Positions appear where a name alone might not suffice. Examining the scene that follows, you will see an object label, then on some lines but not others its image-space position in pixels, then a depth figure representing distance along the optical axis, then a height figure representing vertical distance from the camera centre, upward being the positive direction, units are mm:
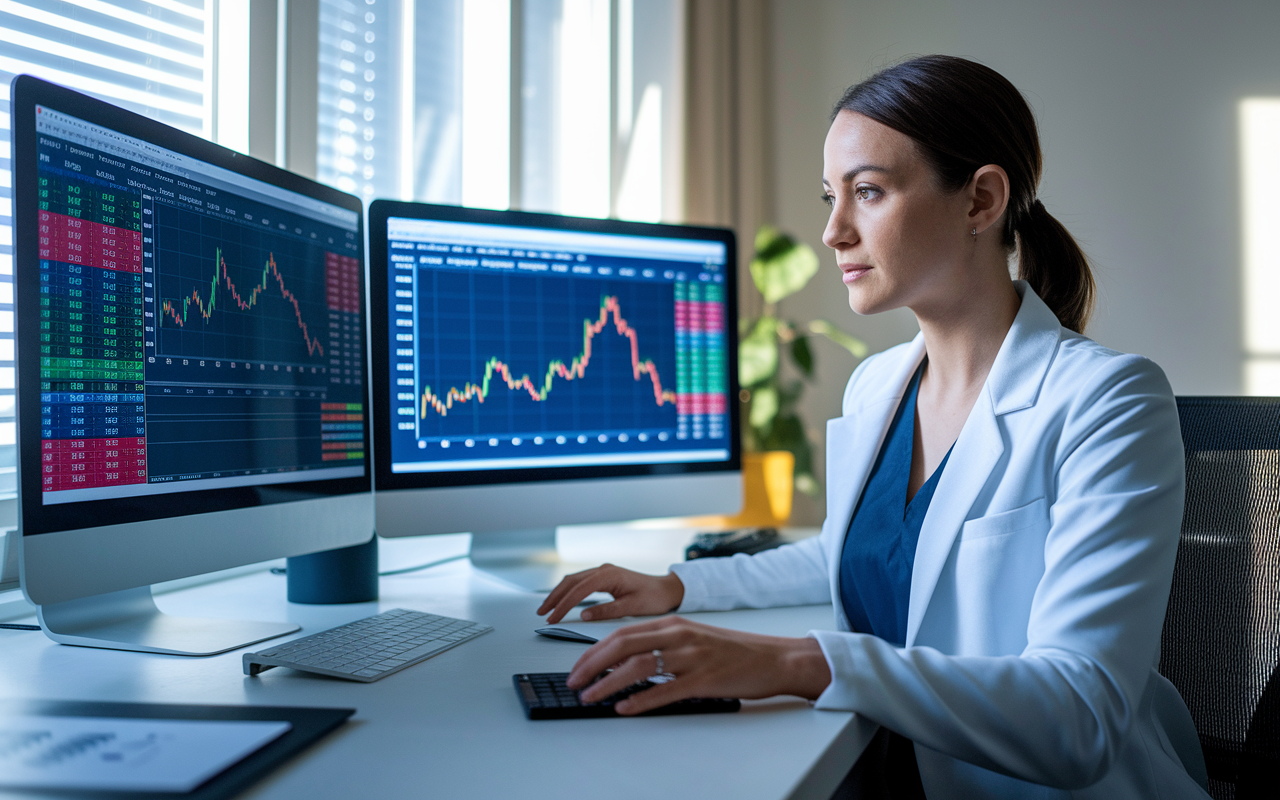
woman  704 -117
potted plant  3000 +174
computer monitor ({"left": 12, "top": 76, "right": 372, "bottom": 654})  773 +56
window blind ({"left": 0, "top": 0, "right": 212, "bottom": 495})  1138 +538
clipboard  551 -219
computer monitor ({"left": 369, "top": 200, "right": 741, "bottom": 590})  1229 +64
